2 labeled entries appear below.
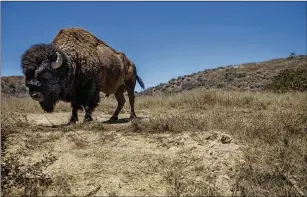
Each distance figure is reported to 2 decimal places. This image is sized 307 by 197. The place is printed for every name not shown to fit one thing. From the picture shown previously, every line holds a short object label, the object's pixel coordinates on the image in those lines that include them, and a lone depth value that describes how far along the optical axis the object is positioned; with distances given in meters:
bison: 7.48
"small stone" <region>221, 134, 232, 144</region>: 5.61
